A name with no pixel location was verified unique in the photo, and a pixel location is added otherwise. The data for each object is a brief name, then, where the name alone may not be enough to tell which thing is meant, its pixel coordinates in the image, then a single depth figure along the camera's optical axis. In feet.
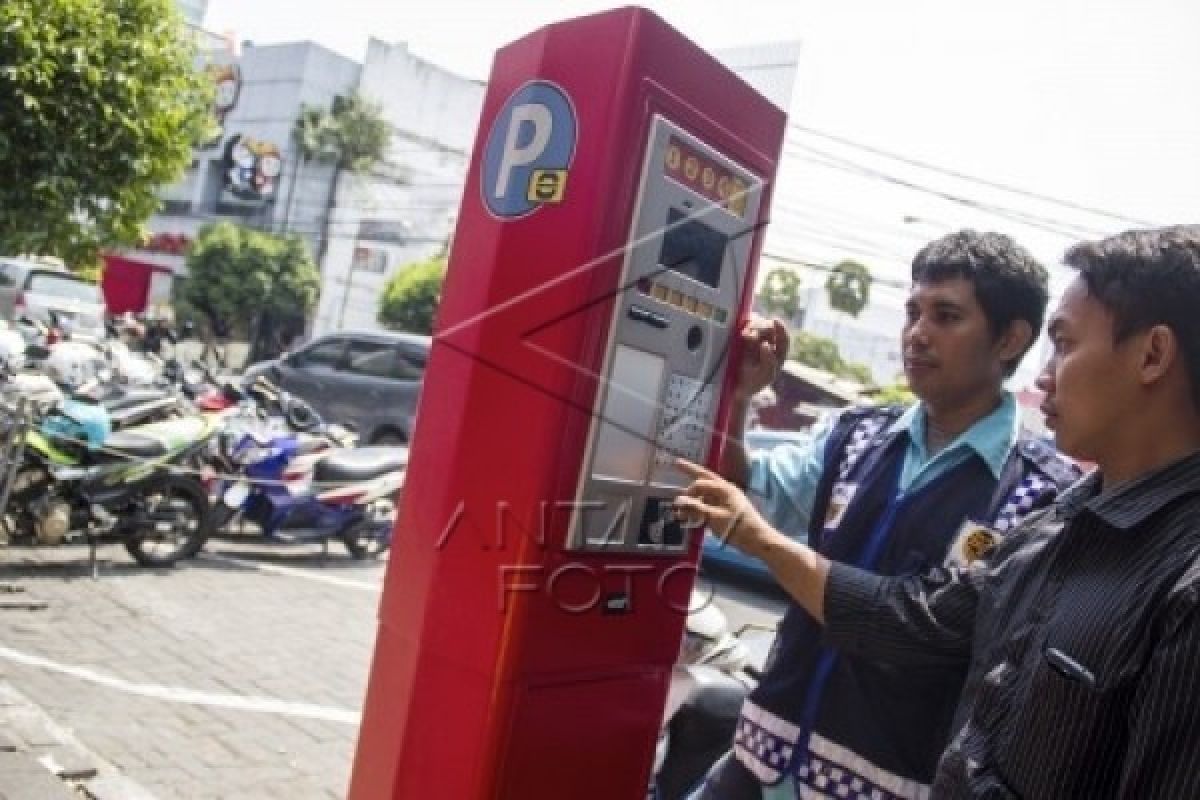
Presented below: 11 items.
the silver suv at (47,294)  44.09
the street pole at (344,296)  108.88
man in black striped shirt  3.55
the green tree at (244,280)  88.22
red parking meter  6.19
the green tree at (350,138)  109.19
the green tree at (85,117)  15.52
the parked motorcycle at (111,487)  16.89
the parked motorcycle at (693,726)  9.55
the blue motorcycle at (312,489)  20.86
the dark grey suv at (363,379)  35.50
